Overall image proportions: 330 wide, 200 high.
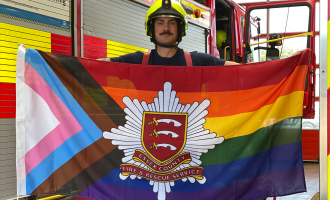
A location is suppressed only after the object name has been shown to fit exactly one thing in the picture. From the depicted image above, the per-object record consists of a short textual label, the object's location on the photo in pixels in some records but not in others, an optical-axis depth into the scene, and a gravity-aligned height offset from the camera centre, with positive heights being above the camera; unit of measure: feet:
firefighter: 9.68 +1.47
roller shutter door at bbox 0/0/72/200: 9.05 +1.12
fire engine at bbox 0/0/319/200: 9.19 +2.55
